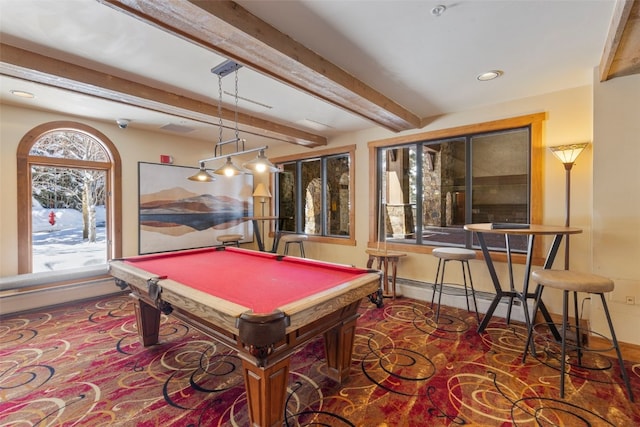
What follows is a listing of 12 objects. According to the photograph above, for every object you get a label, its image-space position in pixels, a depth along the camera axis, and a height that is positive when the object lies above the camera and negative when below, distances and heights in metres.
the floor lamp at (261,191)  5.87 +0.41
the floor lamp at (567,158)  2.89 +0.54
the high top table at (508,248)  2.42 -0.38
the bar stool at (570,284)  2.04 -0.57
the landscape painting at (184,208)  4.86 +0.06
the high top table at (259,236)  5.45 -0.52
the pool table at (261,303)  1.51 -0.55
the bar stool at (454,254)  3.18 -0.51
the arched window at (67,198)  3.83 +0.20
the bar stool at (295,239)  5.16 -0.53
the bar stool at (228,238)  5.25 -0.51
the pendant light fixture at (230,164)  2.60 +0.48
